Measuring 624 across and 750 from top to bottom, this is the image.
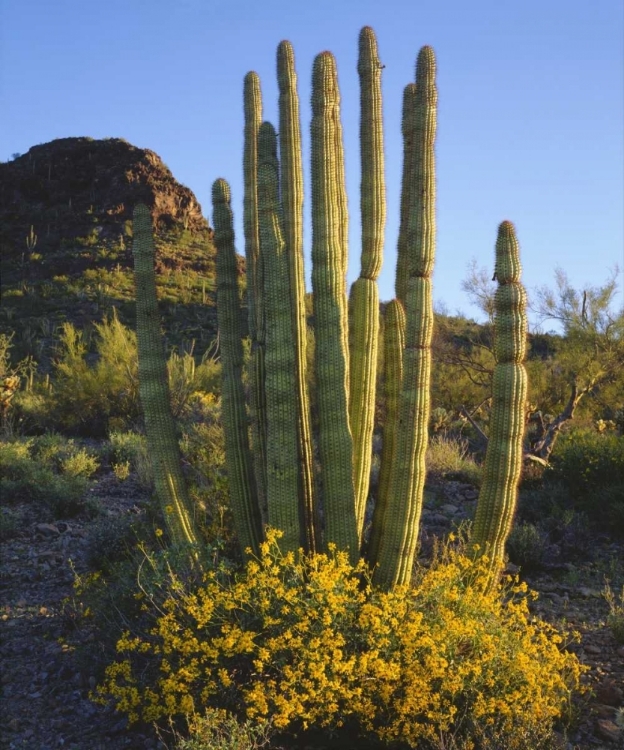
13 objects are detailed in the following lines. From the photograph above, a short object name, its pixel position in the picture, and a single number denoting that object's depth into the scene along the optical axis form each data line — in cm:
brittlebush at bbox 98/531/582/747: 470
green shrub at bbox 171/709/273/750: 430
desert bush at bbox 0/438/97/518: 964
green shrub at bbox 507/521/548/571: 825
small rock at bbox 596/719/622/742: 496
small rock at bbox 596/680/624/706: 539
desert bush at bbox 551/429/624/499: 1036
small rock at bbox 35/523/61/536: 897
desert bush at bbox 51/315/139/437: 1480
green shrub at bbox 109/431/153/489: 1077
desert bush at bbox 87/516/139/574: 775
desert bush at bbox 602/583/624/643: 627
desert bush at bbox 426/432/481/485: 1179
